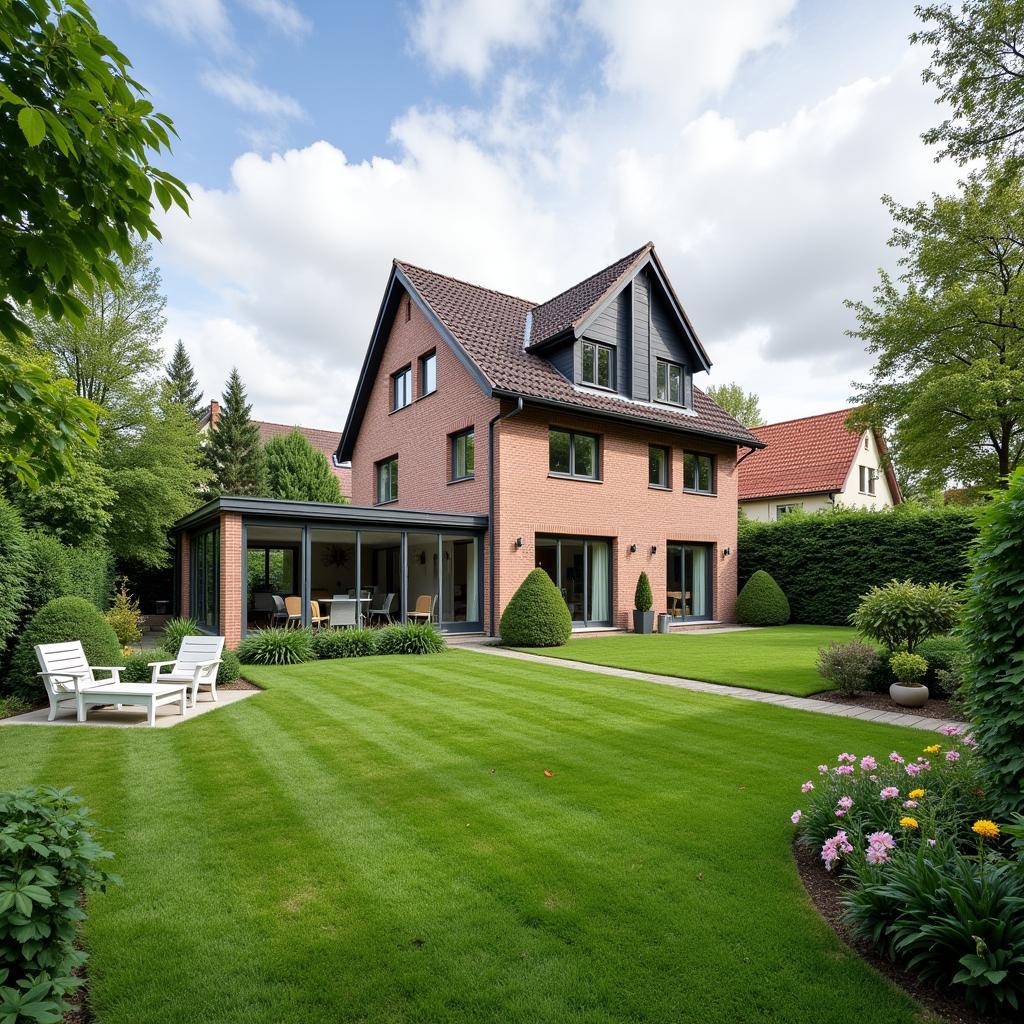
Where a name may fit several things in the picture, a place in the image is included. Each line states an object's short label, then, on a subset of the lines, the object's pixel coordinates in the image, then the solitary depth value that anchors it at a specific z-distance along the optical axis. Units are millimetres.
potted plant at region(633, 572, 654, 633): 18531
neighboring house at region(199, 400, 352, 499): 44531
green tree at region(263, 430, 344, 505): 30734
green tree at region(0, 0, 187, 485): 2510
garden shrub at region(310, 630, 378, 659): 13148
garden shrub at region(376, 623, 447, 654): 13719
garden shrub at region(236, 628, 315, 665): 12484
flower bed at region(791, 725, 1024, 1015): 2676
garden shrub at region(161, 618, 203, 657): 11695
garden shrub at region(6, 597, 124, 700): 9250
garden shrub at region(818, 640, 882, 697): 8953
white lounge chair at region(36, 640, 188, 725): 7918
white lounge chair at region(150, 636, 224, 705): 8984
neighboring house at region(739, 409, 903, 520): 28500
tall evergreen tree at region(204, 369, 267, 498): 37438
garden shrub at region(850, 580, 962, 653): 9367
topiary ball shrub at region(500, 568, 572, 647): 14898
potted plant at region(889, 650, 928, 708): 8516
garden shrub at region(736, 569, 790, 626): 21016
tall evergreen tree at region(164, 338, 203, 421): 43278
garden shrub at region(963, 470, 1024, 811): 3633
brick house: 16609
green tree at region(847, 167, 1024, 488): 19344
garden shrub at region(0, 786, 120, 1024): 2174
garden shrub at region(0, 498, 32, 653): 9172
